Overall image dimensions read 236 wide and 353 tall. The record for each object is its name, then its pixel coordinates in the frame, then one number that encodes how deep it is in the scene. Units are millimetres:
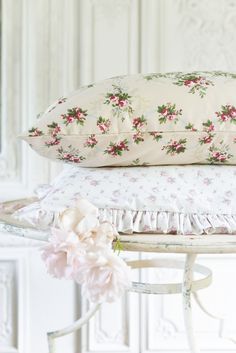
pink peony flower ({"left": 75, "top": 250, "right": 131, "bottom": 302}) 1228
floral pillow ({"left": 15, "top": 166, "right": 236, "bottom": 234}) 1441
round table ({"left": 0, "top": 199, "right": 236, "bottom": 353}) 1388
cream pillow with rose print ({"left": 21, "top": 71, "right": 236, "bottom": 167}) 1531
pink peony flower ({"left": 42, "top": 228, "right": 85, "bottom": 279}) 1247
